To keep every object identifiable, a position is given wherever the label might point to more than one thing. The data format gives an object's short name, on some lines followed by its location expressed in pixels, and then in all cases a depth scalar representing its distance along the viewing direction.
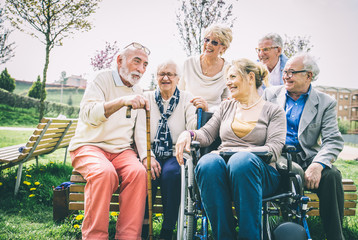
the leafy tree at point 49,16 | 8.20
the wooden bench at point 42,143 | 3.54
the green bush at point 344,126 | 35.40
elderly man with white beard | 2.10
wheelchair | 1.70
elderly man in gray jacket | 2.24
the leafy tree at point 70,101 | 39.18
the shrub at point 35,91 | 26.50
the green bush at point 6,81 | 25.33
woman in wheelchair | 1.72
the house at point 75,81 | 67.34
